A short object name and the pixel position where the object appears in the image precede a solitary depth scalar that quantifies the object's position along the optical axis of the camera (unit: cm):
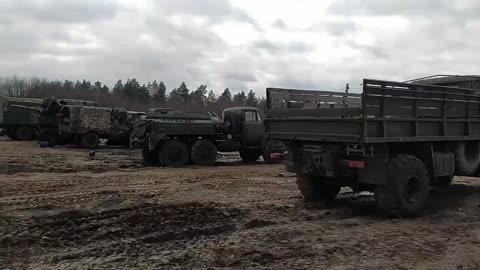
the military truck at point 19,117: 2953
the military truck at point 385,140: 754
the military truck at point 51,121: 2533
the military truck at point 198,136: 1628
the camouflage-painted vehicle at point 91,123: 2384
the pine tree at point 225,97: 8832
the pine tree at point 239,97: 9959
